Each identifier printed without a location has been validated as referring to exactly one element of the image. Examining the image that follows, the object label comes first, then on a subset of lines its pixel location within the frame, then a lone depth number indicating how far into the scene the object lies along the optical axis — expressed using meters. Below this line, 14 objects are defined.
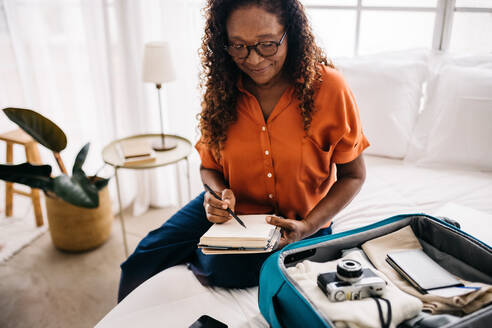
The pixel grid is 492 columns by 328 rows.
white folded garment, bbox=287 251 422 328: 0.68
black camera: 0.72
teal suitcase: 0.71
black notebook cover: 0.77
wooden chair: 2.11
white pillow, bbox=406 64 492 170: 1.56
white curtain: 2.09
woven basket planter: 1.88
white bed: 1.09
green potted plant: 1.04
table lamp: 1.75
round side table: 1.72
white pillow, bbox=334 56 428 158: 1.76
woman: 1.11
